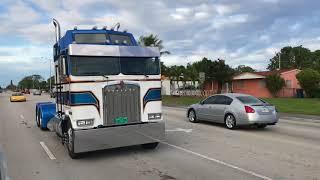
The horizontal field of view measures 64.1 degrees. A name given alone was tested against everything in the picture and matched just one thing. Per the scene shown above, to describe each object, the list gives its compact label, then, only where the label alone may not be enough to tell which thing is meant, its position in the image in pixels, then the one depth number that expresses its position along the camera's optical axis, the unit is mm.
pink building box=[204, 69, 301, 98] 30368
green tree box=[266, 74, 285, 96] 29701
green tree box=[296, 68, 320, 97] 27106
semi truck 6172
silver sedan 9617
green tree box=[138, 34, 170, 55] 35754
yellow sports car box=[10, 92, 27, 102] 33436
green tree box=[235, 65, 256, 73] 72525
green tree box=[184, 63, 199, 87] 37255
